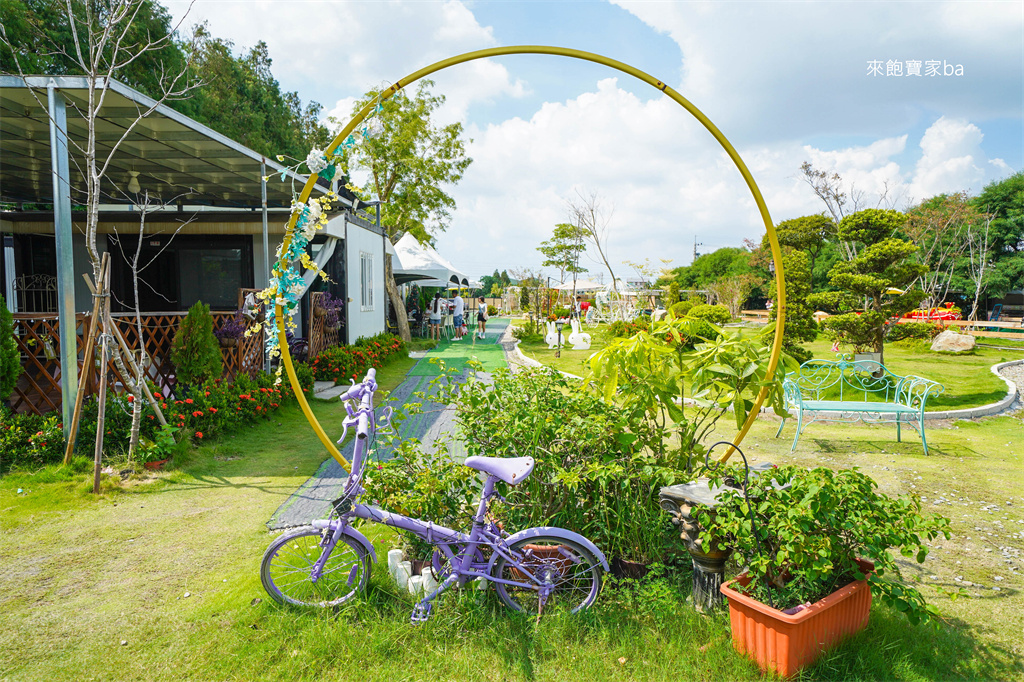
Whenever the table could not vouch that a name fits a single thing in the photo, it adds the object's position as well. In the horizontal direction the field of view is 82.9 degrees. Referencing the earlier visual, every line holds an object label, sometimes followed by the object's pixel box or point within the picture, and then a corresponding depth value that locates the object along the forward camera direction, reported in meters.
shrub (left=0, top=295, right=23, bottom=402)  5.07
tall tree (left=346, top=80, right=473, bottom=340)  17.03
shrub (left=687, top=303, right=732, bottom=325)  14.57
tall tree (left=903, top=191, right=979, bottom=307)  24.22
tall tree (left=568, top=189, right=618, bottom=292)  21.80
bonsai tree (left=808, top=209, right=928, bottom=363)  9.55
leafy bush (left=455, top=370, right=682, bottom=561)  3.06
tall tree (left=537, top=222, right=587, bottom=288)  35.28
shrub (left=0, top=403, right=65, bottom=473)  4.86
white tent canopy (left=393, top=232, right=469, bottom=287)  18.47
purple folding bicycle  2.80
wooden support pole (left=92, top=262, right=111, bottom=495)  4.61
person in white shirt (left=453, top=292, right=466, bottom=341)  21.78
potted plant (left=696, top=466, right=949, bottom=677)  2.35
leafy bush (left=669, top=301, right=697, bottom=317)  17.57
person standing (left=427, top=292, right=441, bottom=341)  19.69
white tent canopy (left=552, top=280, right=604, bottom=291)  34.78
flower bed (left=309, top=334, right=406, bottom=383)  9.86
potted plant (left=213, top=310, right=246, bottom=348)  7.10
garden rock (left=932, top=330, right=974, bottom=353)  15.38
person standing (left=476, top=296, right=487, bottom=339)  21.06
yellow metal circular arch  3.53
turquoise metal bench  6.32
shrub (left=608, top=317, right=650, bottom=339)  14.18
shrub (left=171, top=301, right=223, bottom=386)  6.14
